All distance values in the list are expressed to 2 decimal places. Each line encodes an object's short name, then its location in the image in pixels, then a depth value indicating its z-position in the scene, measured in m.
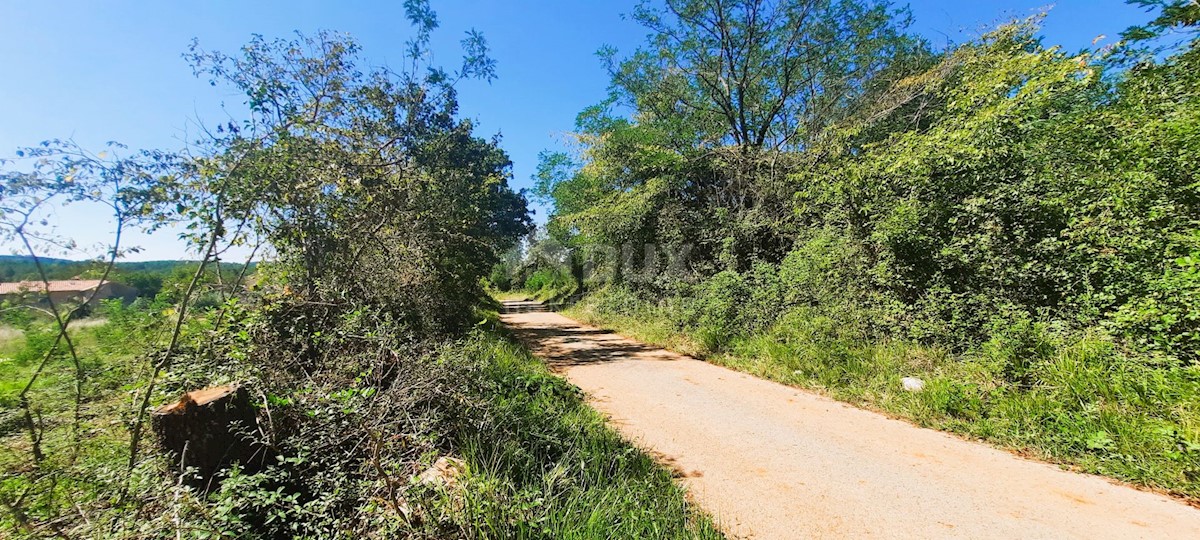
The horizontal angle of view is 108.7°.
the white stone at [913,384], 4.81
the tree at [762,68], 11.32
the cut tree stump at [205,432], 2.63
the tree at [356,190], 4.31
